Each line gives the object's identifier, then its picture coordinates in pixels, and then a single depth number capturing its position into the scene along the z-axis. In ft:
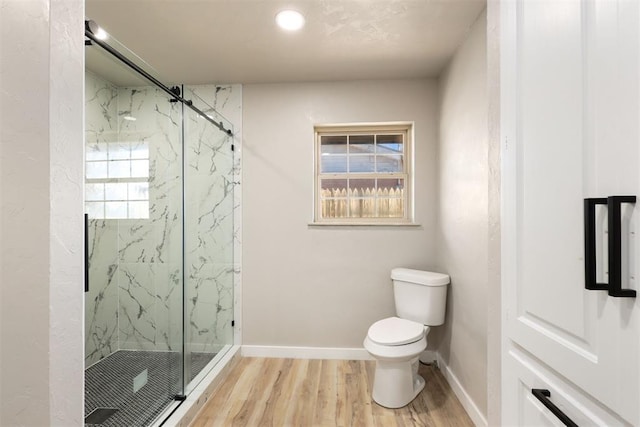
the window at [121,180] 7.48
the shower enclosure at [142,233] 7.25
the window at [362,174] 9.80
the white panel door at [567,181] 1.90
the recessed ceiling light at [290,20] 6.29
